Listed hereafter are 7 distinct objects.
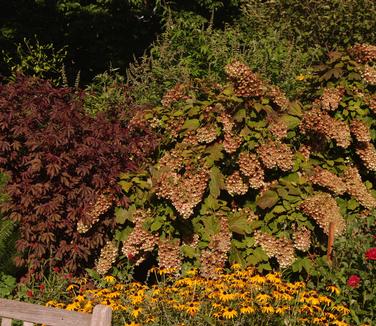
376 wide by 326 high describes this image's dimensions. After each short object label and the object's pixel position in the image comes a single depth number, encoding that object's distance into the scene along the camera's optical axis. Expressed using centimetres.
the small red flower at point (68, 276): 504
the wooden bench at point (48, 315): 233
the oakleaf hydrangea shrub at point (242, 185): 504
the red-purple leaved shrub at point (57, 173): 513
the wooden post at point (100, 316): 232
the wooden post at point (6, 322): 264
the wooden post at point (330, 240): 496
